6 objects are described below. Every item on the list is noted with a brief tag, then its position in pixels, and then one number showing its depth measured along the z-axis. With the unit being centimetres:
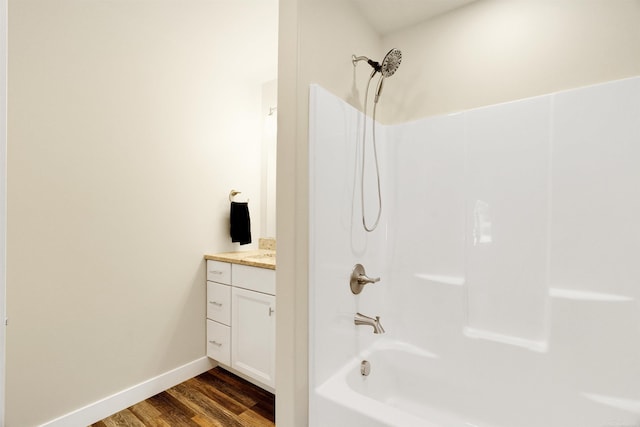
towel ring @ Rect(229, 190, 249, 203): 264
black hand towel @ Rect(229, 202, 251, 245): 258
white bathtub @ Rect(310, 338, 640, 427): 121
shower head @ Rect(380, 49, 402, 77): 146
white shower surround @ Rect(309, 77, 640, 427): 128
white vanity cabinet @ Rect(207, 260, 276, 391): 202
